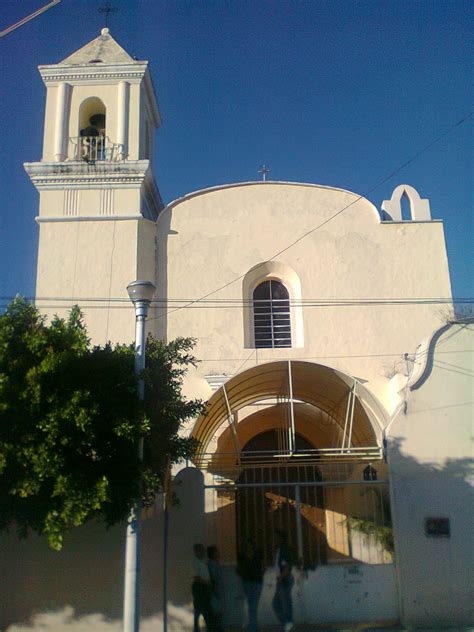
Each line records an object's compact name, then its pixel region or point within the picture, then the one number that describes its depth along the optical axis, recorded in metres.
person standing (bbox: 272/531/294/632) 9.36
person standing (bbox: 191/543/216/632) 9.25
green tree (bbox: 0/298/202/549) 7.75
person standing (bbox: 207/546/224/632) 9.34
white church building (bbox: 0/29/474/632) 10.07
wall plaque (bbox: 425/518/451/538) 10.50
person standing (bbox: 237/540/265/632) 9.55
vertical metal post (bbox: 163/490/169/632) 9.43
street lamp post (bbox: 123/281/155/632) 7.58
